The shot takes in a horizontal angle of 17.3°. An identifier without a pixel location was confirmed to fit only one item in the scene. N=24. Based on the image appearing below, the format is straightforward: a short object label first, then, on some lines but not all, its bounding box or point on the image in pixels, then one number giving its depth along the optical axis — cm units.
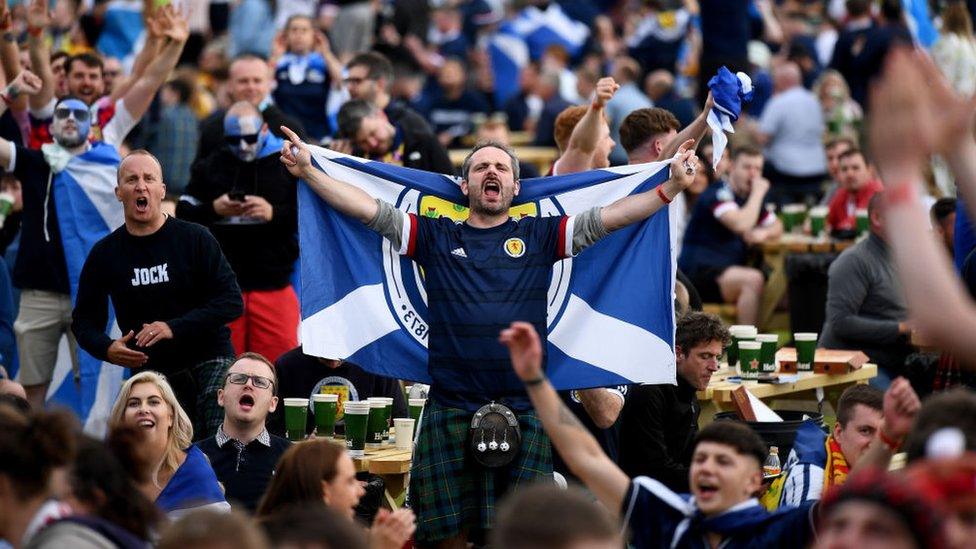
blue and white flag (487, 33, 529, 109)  4152
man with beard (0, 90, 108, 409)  1835
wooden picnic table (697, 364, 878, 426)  1723
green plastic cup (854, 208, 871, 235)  2440
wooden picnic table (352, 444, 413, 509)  1484
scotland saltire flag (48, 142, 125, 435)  1802
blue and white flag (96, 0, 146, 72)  3504
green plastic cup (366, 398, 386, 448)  1527
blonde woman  1343
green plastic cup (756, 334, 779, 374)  1798
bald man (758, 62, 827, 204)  3242
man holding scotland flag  1394
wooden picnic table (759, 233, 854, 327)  2484
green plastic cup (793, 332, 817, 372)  1840
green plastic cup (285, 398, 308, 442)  1549
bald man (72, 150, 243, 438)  1593
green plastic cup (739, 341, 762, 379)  1792
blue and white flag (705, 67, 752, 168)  1521
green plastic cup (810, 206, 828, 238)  2543
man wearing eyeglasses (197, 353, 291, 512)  1446
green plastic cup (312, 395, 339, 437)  1553
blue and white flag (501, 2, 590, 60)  4335
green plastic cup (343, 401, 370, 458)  1504
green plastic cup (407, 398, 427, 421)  1587
